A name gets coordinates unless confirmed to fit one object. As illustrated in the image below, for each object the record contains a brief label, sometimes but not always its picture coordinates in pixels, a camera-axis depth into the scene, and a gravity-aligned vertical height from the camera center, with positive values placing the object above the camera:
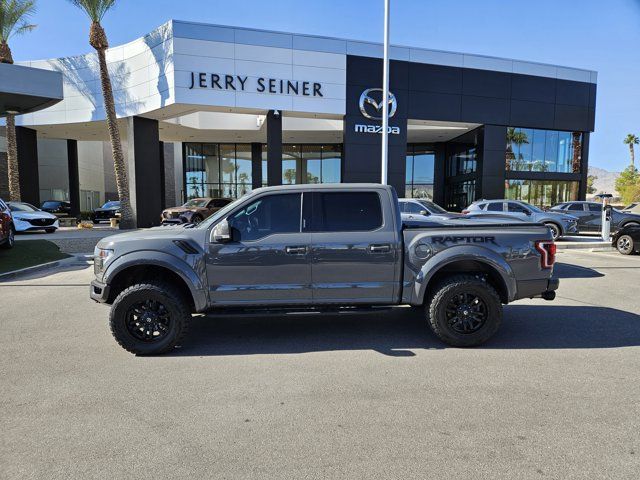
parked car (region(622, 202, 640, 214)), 33.16 -0.57
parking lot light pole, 14.98 +4.12
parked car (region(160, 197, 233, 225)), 20.11 -0.72
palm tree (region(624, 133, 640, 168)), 86.93 +12.64
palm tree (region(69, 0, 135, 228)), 19.48 +5.07
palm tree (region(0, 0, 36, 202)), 22.18 +8.38
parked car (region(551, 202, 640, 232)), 18.08 -0.59
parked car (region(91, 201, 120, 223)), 27.81 -1.33
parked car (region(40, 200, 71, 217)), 32.24 -1.07
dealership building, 19.91 +4.70
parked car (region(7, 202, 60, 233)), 17.97 -1.12
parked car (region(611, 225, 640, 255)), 12.72 -1.26
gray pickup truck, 4.69 -0.81
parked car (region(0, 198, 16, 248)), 11.14 -0.97
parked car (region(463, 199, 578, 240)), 16.36 -0.57
